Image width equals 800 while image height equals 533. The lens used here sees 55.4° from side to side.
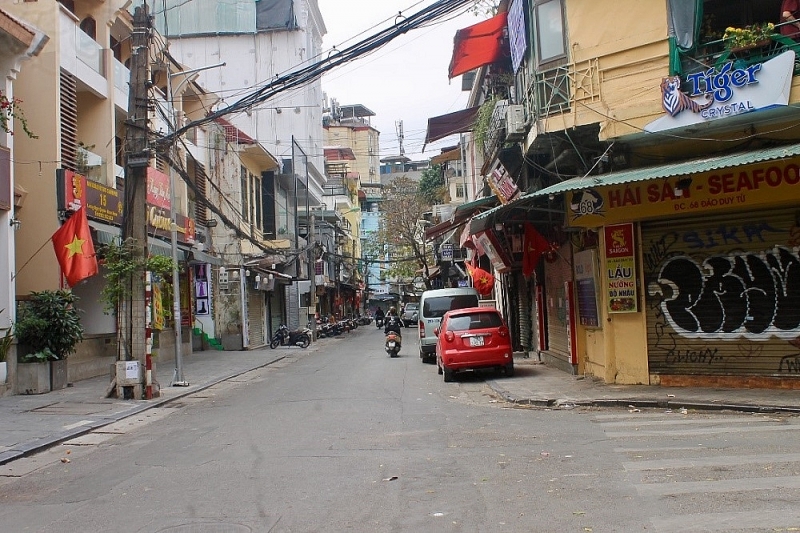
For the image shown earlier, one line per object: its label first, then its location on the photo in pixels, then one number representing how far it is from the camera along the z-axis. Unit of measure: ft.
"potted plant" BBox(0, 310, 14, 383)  51.37
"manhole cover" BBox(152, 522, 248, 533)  19.89
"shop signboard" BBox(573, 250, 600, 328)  51.19
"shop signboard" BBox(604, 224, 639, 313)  47.09
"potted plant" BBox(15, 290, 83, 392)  53.83
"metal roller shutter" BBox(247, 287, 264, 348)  122.31
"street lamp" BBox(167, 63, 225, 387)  61.36
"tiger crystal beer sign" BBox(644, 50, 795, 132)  39.81
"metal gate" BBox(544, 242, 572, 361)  59.11
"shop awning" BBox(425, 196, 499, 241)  62.80
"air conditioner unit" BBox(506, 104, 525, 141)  53.88
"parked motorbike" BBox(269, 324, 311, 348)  120.67
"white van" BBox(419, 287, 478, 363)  78.54
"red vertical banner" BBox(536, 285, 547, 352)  71.10
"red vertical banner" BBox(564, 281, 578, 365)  55.88
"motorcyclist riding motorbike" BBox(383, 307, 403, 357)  89.10
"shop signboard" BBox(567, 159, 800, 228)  41.16
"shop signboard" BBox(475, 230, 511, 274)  69.92
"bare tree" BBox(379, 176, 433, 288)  171.94
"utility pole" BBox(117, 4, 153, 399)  51.88
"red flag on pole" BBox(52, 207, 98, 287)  55.98
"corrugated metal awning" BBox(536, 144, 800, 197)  36.20
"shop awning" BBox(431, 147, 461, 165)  142.55
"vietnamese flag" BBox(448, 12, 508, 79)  60.08
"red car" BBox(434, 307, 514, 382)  57.21
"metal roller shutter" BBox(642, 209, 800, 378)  42.86
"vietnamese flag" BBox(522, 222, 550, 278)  60.39
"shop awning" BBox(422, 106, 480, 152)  78.43
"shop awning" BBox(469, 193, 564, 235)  48.91
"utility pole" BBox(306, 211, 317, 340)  140.99
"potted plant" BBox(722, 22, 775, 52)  40.50
